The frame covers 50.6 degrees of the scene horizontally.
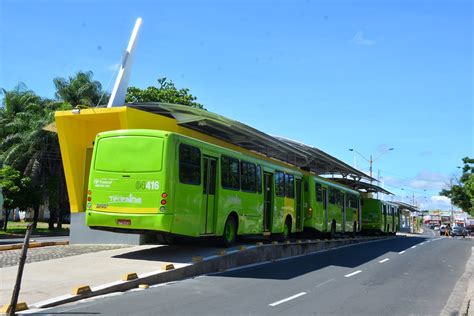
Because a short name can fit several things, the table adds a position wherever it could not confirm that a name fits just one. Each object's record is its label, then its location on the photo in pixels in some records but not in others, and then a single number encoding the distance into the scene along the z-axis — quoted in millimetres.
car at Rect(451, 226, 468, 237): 66812
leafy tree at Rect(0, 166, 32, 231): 34531
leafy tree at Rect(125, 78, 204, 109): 45400
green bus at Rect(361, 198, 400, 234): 38188
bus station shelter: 17312
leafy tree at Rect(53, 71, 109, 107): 41219
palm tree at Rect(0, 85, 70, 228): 37719
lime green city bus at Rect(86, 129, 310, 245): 12703
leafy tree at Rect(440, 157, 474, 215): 77625
